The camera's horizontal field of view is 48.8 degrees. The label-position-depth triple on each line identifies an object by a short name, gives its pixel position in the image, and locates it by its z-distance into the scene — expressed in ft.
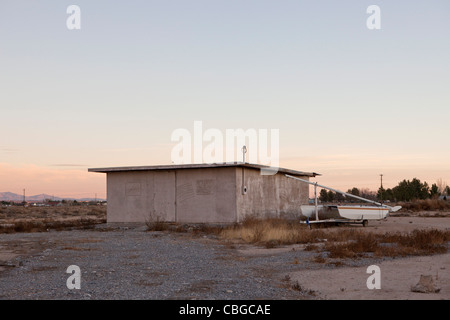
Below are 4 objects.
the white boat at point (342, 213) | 78.49
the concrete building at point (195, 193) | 74.59
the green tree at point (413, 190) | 263.70
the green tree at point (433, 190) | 267.80
